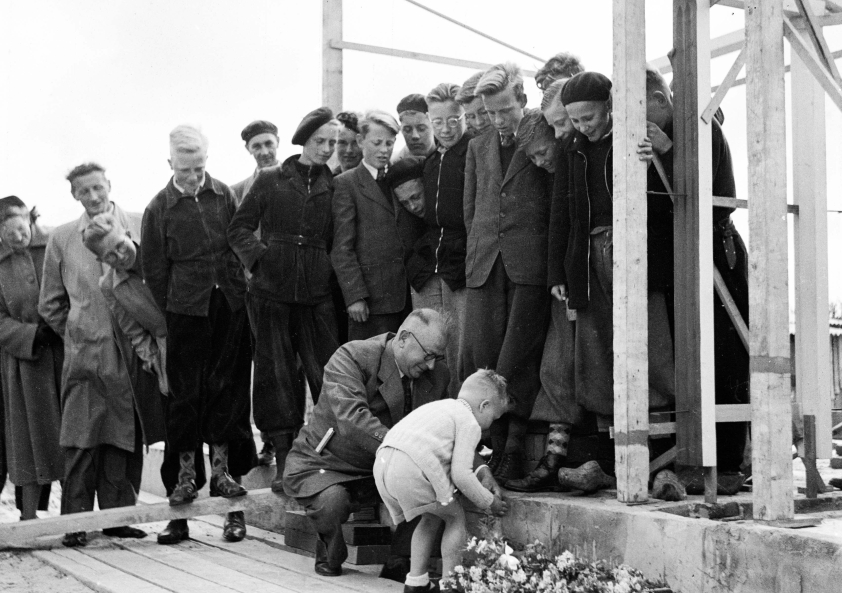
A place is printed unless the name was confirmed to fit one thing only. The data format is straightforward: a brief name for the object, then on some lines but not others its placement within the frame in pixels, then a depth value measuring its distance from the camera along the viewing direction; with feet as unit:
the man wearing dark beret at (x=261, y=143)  25.43
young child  15.67
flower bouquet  14.28
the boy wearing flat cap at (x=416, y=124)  21.90
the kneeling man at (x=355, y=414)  17.71
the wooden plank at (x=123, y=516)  21.02
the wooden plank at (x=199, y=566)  16.84
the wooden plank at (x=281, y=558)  16.85
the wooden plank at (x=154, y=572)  16.96
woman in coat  24.16
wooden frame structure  13.50
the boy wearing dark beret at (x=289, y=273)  21.18
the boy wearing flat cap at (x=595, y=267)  17.42
